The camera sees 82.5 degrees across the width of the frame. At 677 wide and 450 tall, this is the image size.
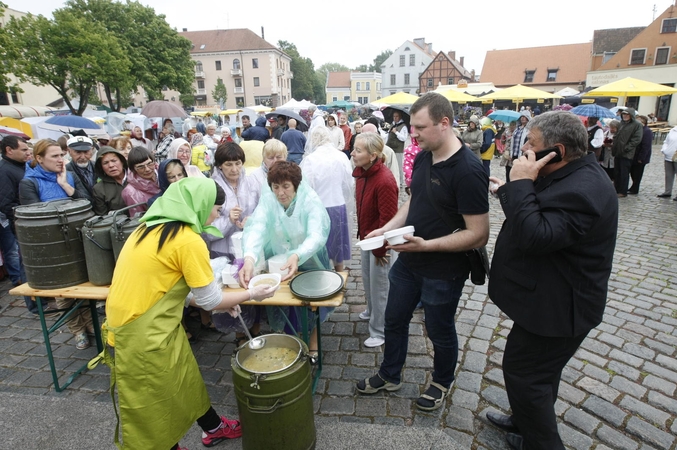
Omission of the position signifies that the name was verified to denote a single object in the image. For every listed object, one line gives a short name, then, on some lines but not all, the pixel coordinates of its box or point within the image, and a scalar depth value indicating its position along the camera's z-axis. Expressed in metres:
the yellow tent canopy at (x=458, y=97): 17.98
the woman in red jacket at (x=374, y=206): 3.47
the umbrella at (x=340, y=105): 39.84
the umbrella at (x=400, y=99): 15.80
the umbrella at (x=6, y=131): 7.48
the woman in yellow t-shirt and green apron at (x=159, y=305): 2.00
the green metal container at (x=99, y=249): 3.01
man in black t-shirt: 2.30
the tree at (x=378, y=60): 113.94
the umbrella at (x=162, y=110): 11.51
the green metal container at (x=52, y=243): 2.94
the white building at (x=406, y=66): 64.81
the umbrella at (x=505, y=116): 14.41
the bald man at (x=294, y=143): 8.52
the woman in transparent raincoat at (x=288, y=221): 3.16
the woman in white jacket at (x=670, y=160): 8.48
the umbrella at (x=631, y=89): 12.16
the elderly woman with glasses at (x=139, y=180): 4.01
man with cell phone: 1.82
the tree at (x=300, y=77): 77.88
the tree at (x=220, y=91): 58.00
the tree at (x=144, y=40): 32.84
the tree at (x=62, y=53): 22.64
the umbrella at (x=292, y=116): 10.30
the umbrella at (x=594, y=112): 9.48
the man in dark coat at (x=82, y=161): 4.68
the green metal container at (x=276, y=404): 2.18
